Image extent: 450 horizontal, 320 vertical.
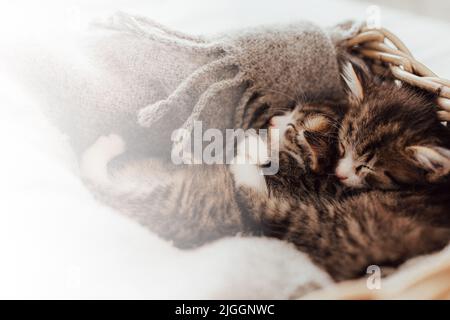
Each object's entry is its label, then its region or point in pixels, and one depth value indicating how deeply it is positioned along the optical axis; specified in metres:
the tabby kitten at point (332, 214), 0.39
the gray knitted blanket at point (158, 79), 0.41
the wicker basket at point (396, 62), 0.42
